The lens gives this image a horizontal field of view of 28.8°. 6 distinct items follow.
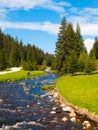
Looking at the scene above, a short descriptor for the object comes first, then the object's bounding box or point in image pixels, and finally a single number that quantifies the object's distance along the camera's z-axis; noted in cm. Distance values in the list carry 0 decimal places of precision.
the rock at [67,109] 2008
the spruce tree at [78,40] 6414
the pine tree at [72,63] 5077
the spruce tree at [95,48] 8934
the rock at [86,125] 1632
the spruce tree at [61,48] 5597
